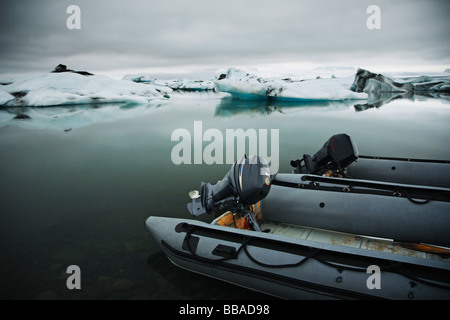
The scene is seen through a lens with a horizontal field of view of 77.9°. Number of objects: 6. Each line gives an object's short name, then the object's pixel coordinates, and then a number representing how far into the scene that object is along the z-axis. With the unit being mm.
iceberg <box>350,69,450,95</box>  31453
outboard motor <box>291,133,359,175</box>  4156
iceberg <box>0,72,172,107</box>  20844
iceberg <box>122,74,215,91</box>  56719
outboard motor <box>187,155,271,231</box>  2846
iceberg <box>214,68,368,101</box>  20594
